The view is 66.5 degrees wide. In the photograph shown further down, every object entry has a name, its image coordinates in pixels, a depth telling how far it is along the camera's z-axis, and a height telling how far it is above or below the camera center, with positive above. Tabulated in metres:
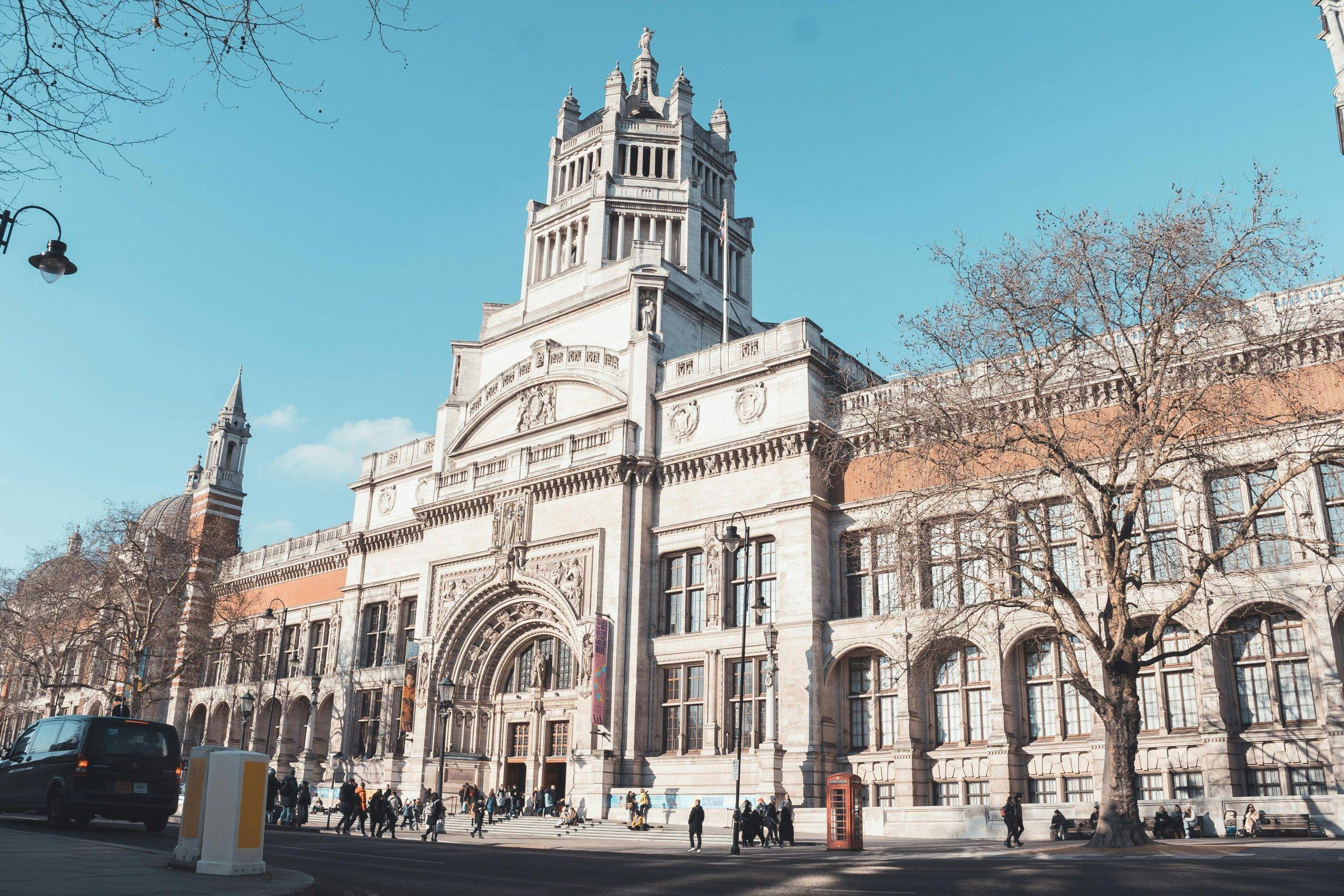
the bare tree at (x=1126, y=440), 22.62 +7.66
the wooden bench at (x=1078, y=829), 27.38 -1.97
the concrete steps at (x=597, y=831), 31.67 -2.73
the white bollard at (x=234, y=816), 12.55 -0.90
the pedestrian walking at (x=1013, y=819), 25.23 -1.57
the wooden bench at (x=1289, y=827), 25.17 -1.67
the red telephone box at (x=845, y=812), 25.64 -1.51
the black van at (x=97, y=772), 19.45 -0.63
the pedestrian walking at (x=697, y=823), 26.00 -1.83
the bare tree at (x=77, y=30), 7.67 +5.15
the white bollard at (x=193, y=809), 13.26 -0.89
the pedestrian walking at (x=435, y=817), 30.73 -2.12
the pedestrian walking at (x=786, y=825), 28.62 -2.04
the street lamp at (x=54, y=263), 13.12 +5.87
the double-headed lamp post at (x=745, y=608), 25.02 +3.85
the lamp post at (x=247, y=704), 46.25 +1.61
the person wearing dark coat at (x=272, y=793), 34.64 -1.70
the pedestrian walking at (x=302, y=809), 36.78 -2.33
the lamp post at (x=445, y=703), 38.78 +1.50
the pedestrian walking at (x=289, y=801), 37.03 -2.07
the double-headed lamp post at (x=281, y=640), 60.51 +5.77
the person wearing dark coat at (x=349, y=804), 32.66 -1.88
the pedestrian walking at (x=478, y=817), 33.31 -2.30
